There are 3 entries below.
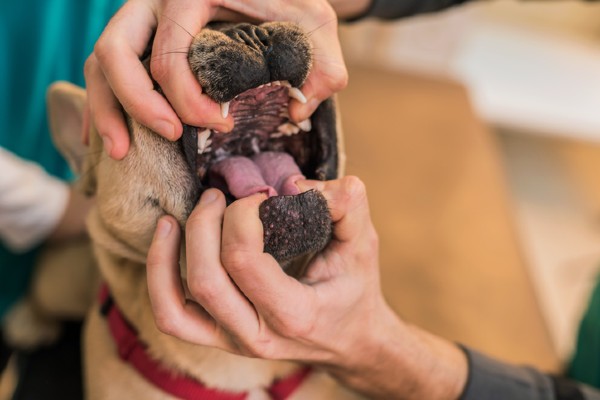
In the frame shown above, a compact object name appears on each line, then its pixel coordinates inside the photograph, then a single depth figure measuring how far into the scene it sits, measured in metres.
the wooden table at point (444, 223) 0.75
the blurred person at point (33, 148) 0.64
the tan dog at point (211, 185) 0.49
